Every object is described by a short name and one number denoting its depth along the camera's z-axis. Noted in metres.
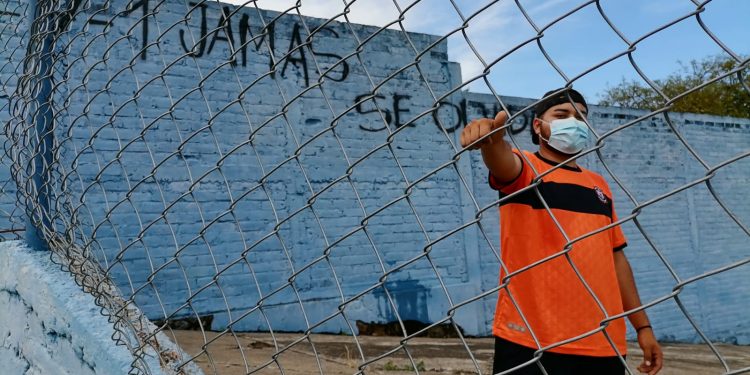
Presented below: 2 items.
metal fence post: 2.48
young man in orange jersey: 1.85
